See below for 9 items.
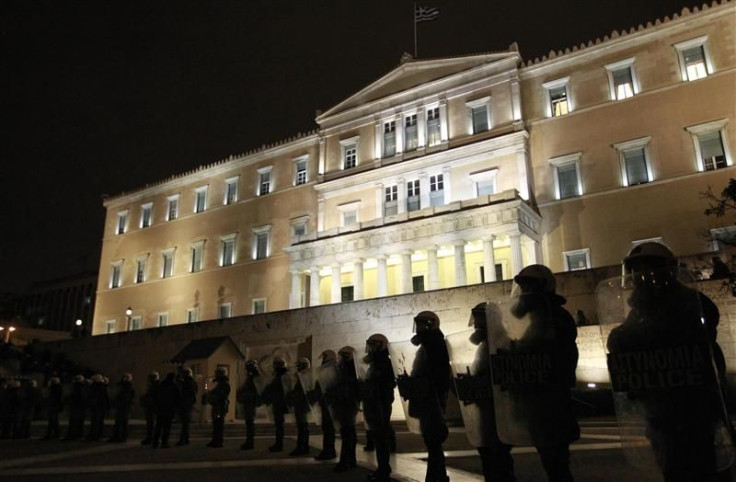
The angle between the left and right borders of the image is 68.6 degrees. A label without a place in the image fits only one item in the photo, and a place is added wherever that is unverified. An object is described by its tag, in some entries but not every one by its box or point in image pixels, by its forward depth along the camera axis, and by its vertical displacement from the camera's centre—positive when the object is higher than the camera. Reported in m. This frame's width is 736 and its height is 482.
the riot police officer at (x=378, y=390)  6.68 -0.05
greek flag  31.58 +21.03
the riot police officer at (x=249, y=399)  10.93 -0.22
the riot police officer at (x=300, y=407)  9.51 -0.35
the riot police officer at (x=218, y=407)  11.28 -0.38
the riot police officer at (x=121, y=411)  13.03 -0.50
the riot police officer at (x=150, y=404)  12.23 -0.33
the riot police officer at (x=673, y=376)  2.91 +0.03
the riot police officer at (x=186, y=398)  11.91 -0.20
